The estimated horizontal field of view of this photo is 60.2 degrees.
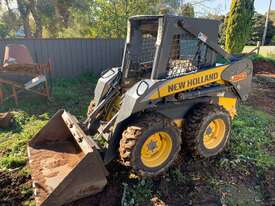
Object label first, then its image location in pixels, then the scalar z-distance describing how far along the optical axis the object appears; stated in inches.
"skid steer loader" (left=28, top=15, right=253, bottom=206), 102.3
